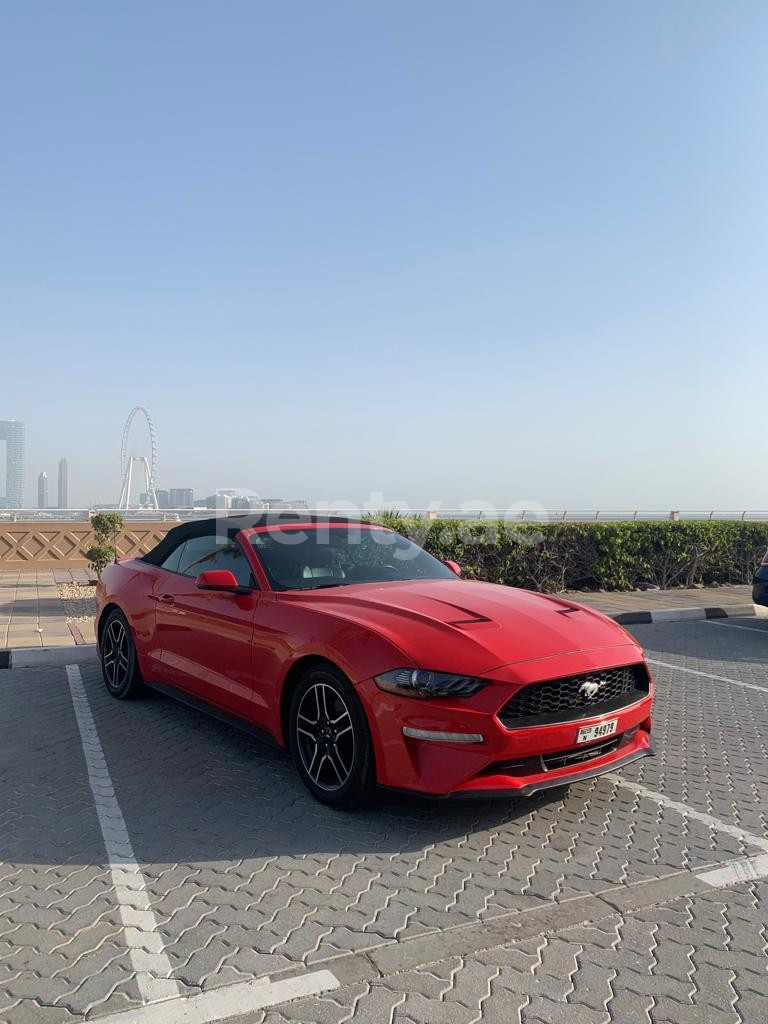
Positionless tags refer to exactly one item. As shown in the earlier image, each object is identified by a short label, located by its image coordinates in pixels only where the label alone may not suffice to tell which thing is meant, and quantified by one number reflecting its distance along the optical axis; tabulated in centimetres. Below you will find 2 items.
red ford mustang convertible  367
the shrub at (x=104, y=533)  1495
